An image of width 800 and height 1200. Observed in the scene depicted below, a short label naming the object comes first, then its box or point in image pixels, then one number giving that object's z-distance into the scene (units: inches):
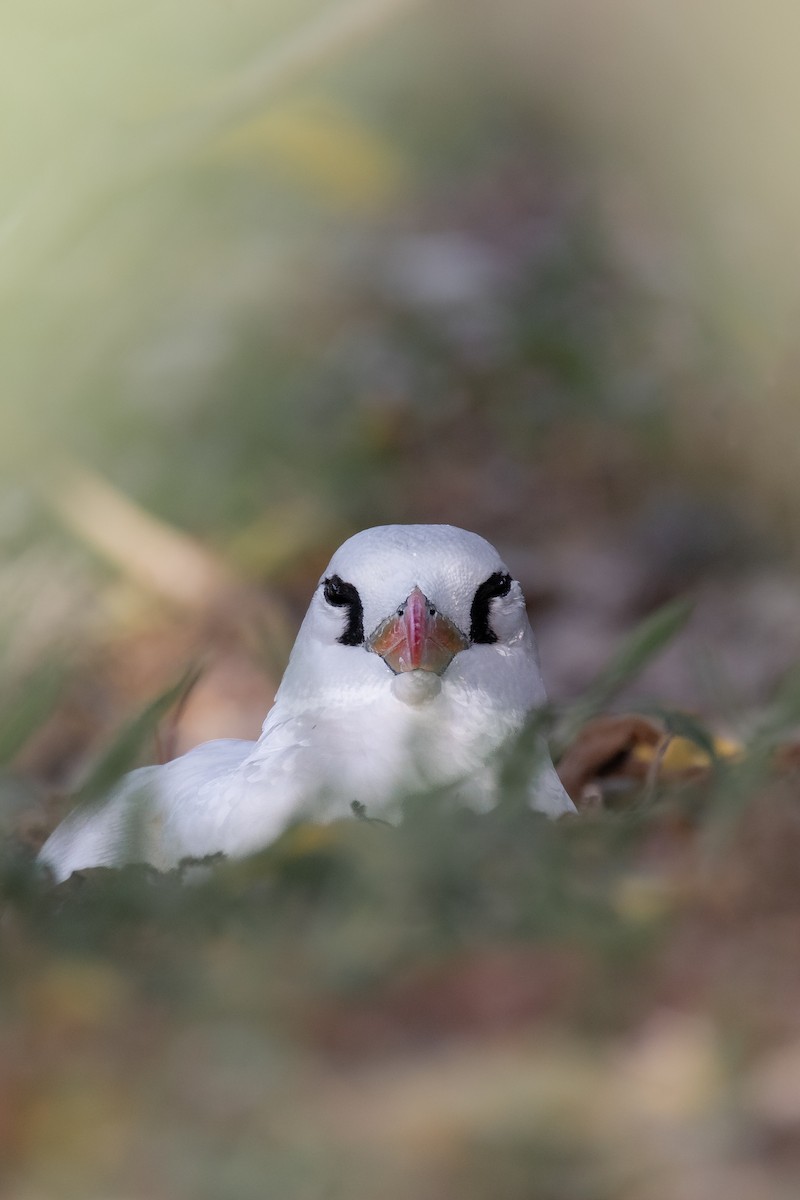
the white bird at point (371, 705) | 262.2
